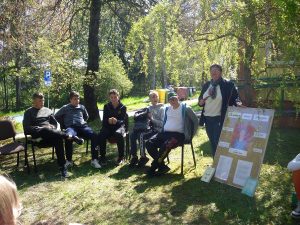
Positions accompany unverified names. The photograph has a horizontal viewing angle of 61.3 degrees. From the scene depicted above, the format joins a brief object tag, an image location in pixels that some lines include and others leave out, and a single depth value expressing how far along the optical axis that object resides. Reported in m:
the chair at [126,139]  4.62
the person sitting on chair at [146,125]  4.37
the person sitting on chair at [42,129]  4.29
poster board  3.26
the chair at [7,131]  4.65
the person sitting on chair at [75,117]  4.70
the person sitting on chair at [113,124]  4.52
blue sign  8.00
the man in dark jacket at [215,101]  3.67
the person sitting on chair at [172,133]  3.91
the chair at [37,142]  4.33
